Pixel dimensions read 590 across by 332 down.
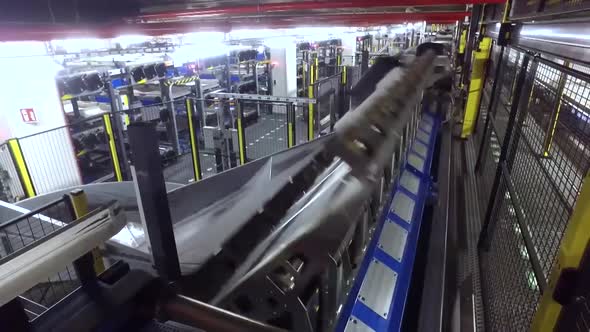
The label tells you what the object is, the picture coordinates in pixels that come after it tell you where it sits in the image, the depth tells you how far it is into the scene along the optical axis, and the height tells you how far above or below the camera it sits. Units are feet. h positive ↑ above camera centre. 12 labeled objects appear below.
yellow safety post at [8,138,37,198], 14.10 -5.19
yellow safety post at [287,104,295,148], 18.22 -4.71
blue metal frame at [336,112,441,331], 6.04 -5.01
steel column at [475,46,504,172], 12.33 -2.97
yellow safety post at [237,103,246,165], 18.89 -5.77
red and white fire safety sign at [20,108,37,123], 15.49 -3.22
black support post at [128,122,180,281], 2.16 -1.06
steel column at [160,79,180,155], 23.48 -5.44
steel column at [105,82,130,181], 18.53 -5.01
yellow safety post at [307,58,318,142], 18.48 -4.61
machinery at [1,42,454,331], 1.99 -1.60
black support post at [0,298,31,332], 1.66 -1.32
